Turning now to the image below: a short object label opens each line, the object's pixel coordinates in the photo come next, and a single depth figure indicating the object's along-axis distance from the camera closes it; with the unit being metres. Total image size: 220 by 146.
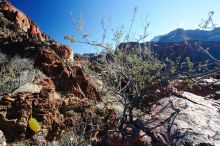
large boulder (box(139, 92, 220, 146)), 1.53
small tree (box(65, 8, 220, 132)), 2.50
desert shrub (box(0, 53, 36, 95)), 4.48
